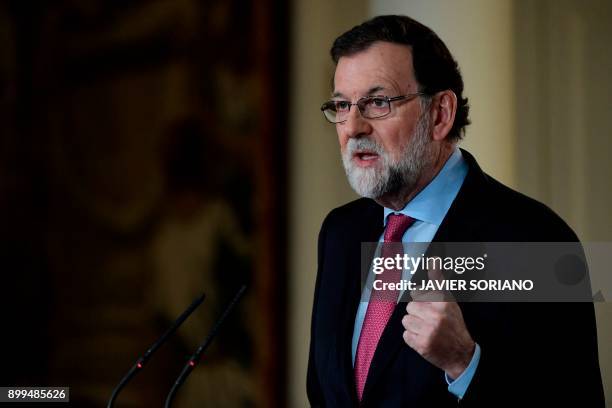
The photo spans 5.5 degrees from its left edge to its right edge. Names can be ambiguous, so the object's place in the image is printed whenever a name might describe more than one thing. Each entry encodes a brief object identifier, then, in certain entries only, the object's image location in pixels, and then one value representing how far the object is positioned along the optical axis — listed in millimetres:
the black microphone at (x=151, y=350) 8253
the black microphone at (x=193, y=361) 8248
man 8246
